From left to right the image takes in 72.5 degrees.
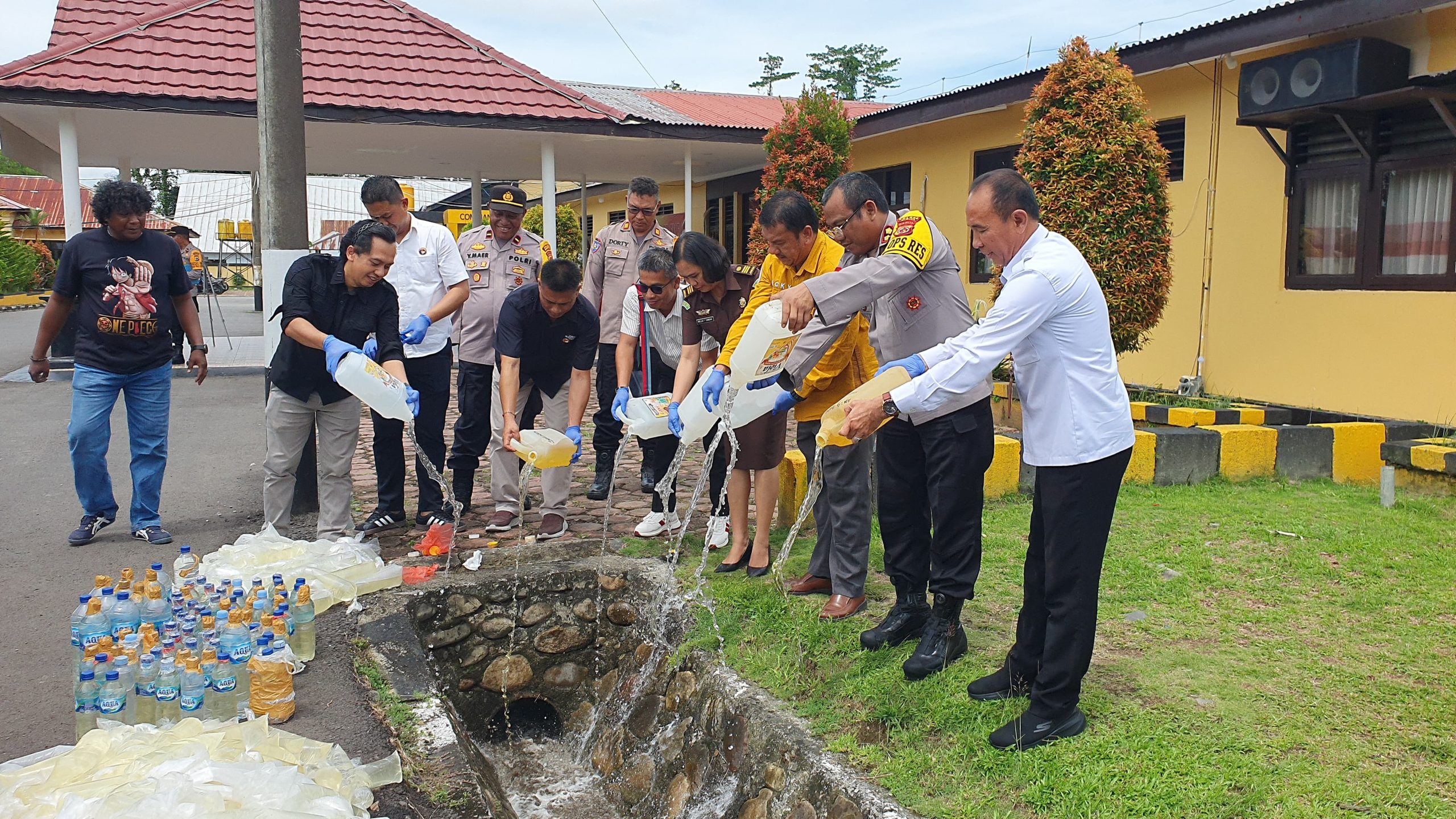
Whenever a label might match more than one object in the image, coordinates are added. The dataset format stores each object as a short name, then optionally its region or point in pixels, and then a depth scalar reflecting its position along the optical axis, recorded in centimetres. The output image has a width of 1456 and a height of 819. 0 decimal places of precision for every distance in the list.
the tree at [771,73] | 5191
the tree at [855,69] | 4616
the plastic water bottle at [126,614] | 359
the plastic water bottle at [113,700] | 318
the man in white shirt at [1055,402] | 304
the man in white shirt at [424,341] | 564
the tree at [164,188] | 5707
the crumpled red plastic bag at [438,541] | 529
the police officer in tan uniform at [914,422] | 368
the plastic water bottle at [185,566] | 427
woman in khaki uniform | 479
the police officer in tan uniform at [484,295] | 596
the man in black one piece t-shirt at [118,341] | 539
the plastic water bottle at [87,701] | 320
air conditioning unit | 734
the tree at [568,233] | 2345
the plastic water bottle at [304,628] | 398
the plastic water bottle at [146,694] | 332
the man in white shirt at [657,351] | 536
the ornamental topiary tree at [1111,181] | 799
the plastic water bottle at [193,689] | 330
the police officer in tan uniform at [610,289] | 670
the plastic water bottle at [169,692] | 332
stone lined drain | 365
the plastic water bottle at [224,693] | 334
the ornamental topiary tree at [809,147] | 1193
